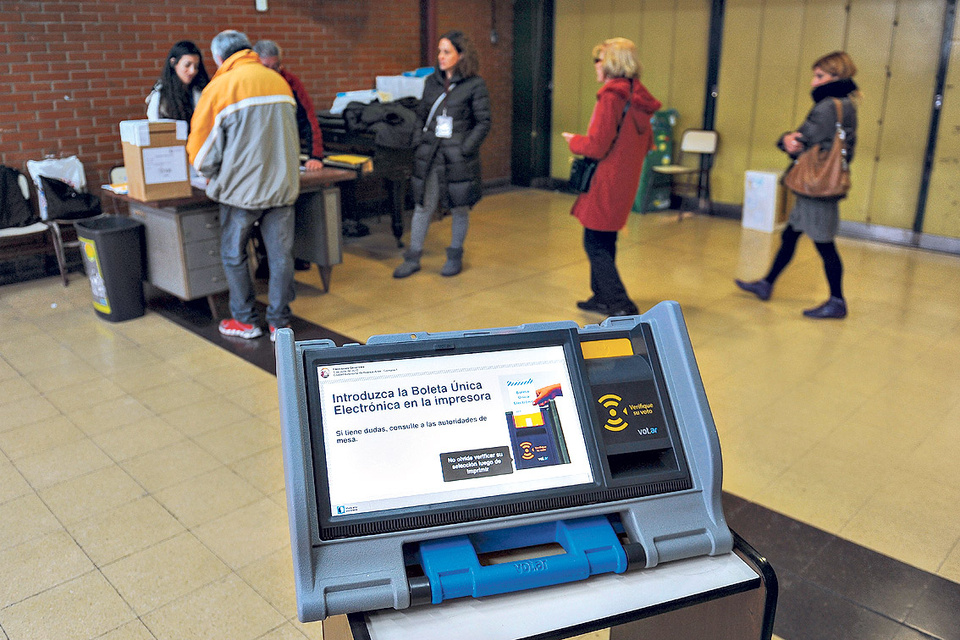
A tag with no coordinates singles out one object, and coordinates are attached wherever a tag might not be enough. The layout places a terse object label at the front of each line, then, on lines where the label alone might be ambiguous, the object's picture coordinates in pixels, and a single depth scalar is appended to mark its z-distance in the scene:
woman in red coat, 4.28
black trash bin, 4.57
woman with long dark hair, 4.73
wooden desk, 4.49
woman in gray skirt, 4.47
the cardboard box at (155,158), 4.28
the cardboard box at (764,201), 7.00
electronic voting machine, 1.23
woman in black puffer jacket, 5.26
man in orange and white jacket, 3.89
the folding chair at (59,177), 5.23
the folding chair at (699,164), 7.61
